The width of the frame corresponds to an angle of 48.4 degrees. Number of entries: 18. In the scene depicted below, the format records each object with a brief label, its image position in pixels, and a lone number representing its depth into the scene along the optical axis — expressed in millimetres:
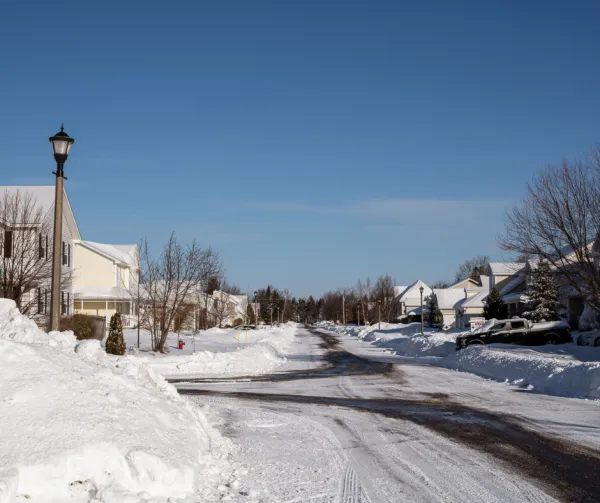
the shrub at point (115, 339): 23281
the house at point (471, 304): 70562
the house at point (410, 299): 113025
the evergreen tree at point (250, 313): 112300
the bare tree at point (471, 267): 159400
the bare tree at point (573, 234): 22453
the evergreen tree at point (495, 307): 60375
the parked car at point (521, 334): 32938
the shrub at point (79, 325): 28547
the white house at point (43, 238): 21797
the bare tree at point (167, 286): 30844
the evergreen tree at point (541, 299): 48156
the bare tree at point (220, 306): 77019
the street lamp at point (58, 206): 11680
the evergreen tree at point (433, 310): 83250
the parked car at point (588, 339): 32359
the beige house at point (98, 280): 51156
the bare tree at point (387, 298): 109506
